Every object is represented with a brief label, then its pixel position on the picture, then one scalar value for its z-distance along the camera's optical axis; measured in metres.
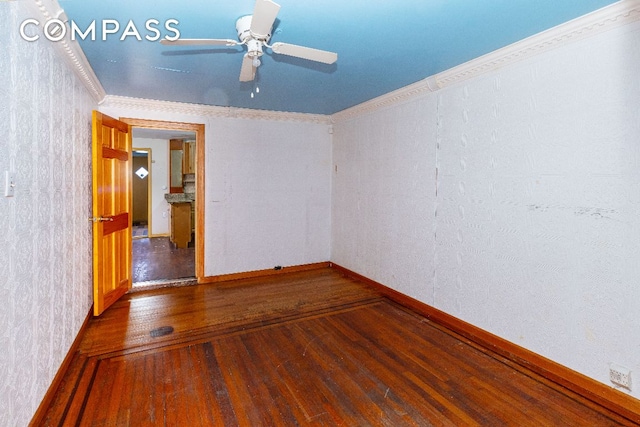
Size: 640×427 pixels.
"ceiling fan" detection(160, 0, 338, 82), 1.81
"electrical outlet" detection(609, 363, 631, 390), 2.04
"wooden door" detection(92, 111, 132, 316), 3.14
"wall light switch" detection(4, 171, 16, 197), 1.53
